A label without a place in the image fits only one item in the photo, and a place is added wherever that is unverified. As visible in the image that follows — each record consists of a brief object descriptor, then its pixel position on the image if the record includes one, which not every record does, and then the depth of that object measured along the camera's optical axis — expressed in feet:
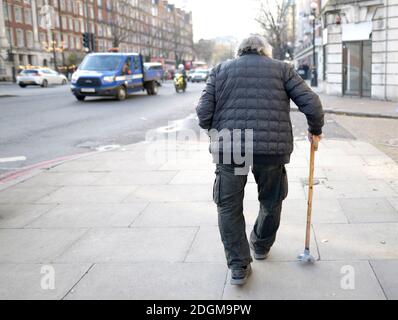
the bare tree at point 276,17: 163.28
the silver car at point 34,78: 127.95
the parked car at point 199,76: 178.70
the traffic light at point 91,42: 136.56
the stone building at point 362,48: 64.13
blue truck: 71.51
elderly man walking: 11.35
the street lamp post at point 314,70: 104.45
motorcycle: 98.68
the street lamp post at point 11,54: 179.52
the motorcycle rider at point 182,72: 99.94
